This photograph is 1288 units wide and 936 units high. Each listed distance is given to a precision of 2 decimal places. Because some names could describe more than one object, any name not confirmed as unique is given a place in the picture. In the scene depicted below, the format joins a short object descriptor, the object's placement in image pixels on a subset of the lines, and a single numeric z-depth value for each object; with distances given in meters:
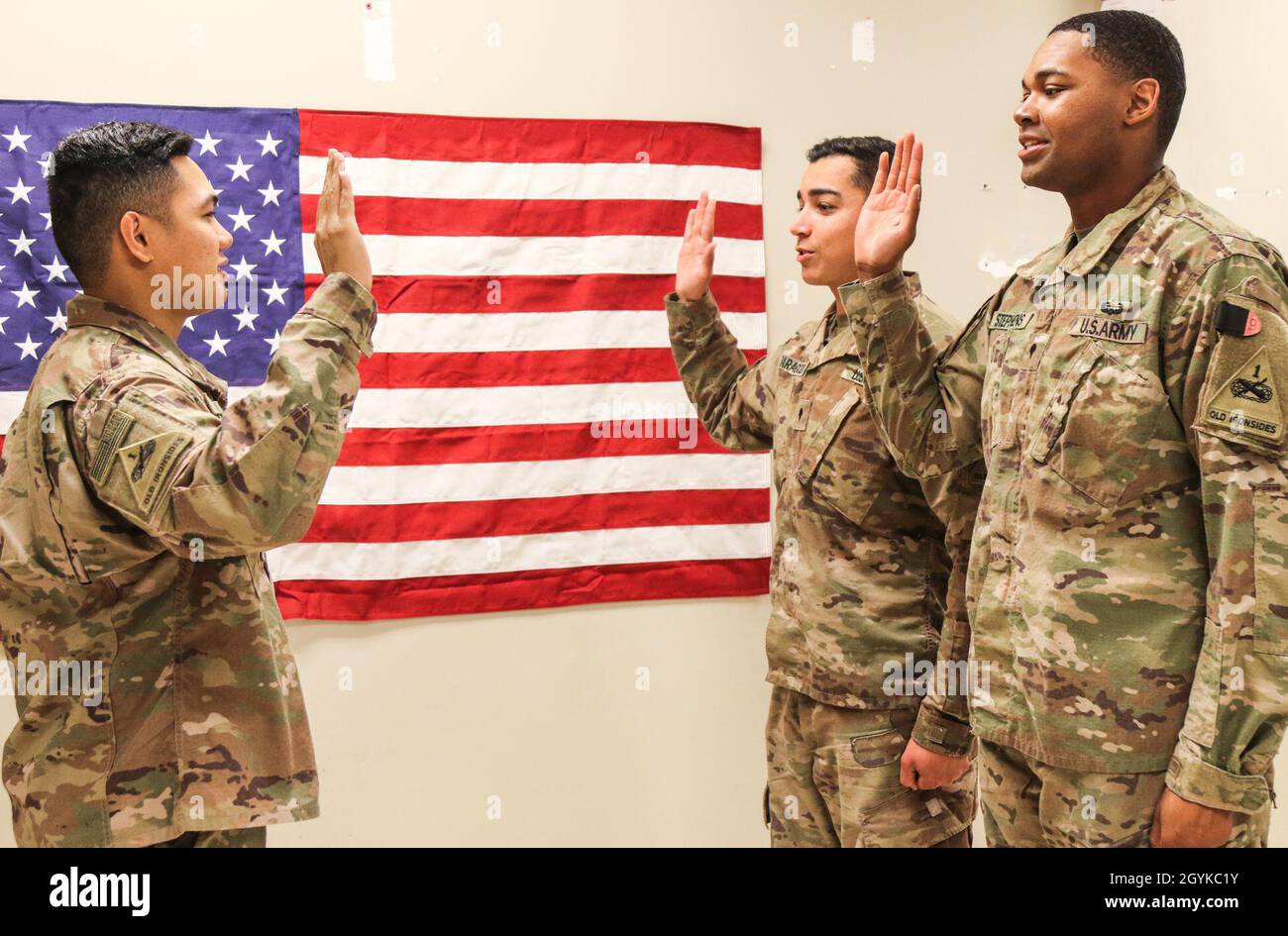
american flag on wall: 2.61
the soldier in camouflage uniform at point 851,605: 1.90
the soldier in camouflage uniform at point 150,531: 1.39
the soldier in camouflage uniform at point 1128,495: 1.32
